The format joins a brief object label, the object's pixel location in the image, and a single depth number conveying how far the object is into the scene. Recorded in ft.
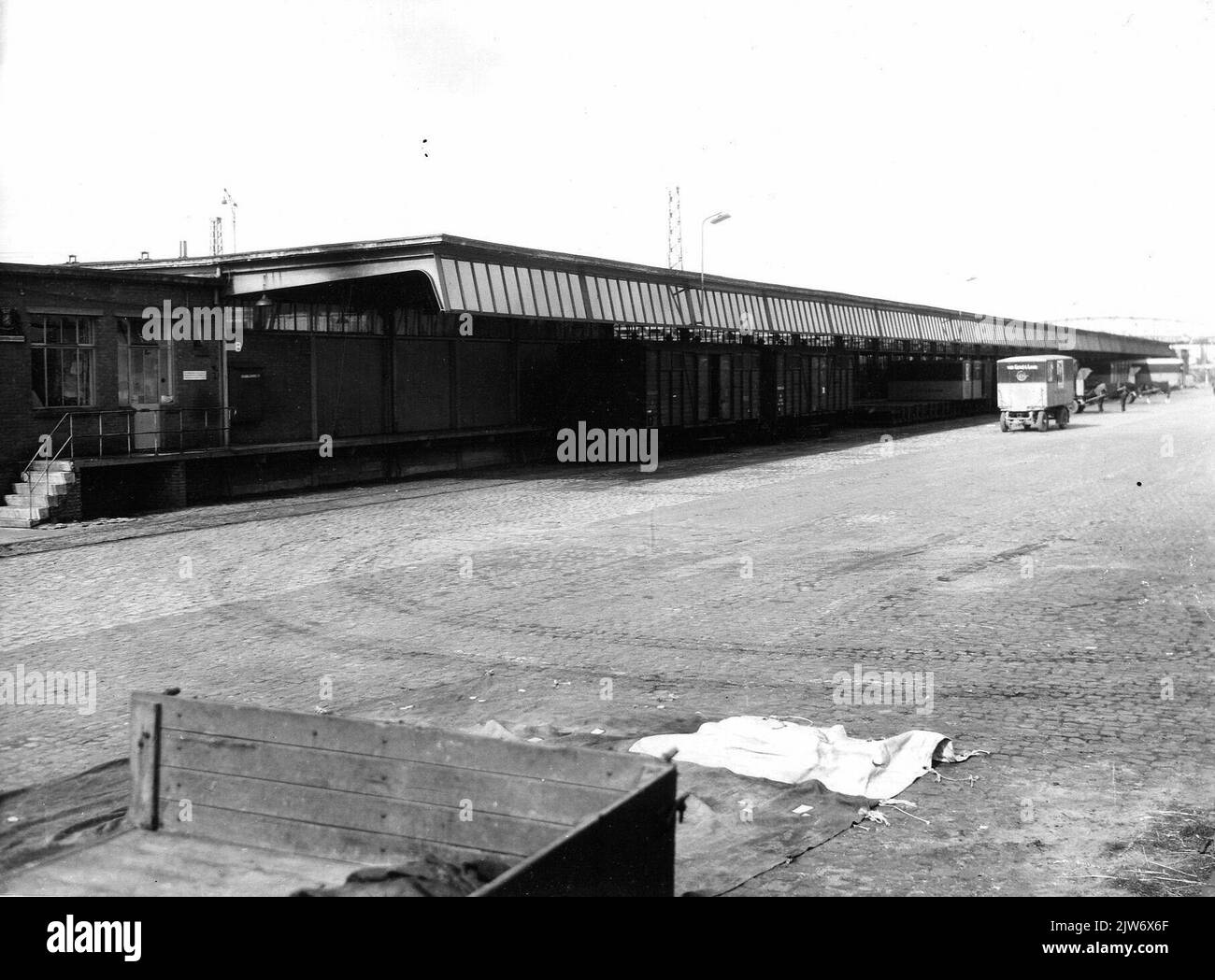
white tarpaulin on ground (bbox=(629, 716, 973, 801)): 21.99
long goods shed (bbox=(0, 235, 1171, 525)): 70.74
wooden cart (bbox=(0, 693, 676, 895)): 12.64
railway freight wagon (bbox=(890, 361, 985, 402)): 208.54
